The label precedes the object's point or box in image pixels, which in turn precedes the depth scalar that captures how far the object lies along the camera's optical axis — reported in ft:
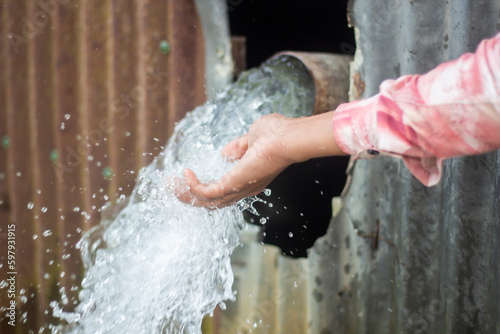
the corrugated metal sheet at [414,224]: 5.41
